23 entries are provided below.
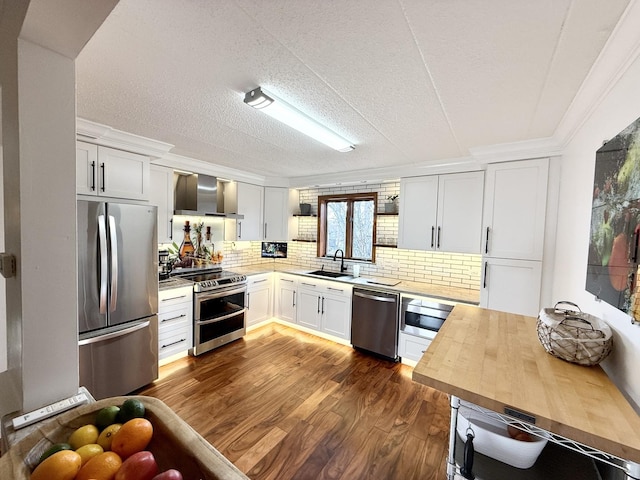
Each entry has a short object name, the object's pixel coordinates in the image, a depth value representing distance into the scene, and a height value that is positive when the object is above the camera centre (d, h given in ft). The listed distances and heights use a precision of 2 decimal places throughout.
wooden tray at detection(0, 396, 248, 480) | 2.09 -1.94
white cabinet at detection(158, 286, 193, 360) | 9.48 -3.55
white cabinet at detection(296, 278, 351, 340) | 11.90 -3.63
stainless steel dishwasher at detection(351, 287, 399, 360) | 10.52 -3.71
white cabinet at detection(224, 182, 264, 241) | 13.35 +0.93
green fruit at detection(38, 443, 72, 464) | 2.19 -1.89
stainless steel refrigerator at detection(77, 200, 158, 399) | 7.17 -2.12
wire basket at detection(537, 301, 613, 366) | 3.55 -1.38
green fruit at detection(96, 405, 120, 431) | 2.58 -1.89
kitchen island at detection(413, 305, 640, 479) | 2.56 -1.82
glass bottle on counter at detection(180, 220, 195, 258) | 12.01 -0.89
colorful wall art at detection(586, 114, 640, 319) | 3.27 +0.20
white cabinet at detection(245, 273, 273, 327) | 13.01 -3.57
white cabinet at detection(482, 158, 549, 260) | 7.78 +0.79
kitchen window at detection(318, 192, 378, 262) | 13.38 +0.27
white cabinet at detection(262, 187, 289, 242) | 14.73 +0.53
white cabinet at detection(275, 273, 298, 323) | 13.60 -3.59
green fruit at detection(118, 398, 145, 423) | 2.62 -1.85
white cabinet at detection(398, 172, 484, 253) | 9.70 +0.78
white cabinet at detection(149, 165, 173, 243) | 10.18 +1.07
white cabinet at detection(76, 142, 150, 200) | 7.68 +1.57
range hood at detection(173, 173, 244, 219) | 11.55 +1.39
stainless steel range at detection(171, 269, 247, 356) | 10.48 -3.45
